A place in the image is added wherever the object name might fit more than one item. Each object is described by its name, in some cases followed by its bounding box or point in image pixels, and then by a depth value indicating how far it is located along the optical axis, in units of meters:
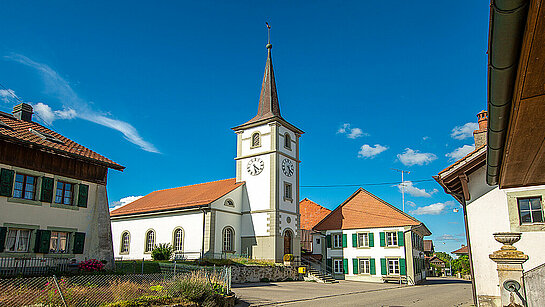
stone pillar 8.32
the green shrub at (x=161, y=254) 28.27
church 29.94
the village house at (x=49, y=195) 15.31
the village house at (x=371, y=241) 31.47
